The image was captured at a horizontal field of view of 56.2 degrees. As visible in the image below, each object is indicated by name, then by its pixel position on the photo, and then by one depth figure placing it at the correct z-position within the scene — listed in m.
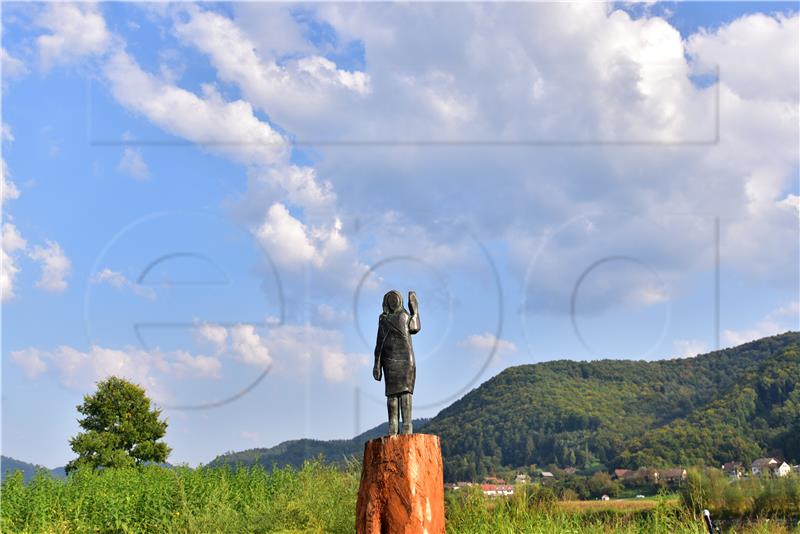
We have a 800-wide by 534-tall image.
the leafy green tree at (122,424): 25.20
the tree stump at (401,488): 7.98
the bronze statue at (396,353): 8.26
